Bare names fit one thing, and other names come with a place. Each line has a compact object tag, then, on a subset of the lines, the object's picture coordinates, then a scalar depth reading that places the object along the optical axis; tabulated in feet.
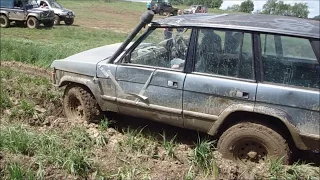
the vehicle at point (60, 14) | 70.28
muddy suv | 11.03
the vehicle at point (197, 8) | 111.27
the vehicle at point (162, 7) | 119.55
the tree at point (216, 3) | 202.22
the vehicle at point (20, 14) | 59.82
